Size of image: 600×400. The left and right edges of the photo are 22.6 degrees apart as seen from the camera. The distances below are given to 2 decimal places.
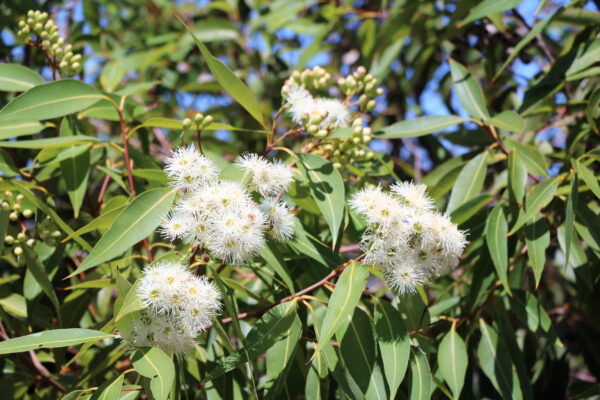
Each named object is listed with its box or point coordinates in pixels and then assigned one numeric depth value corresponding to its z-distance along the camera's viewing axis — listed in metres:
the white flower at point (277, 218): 1.00
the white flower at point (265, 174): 1.00
